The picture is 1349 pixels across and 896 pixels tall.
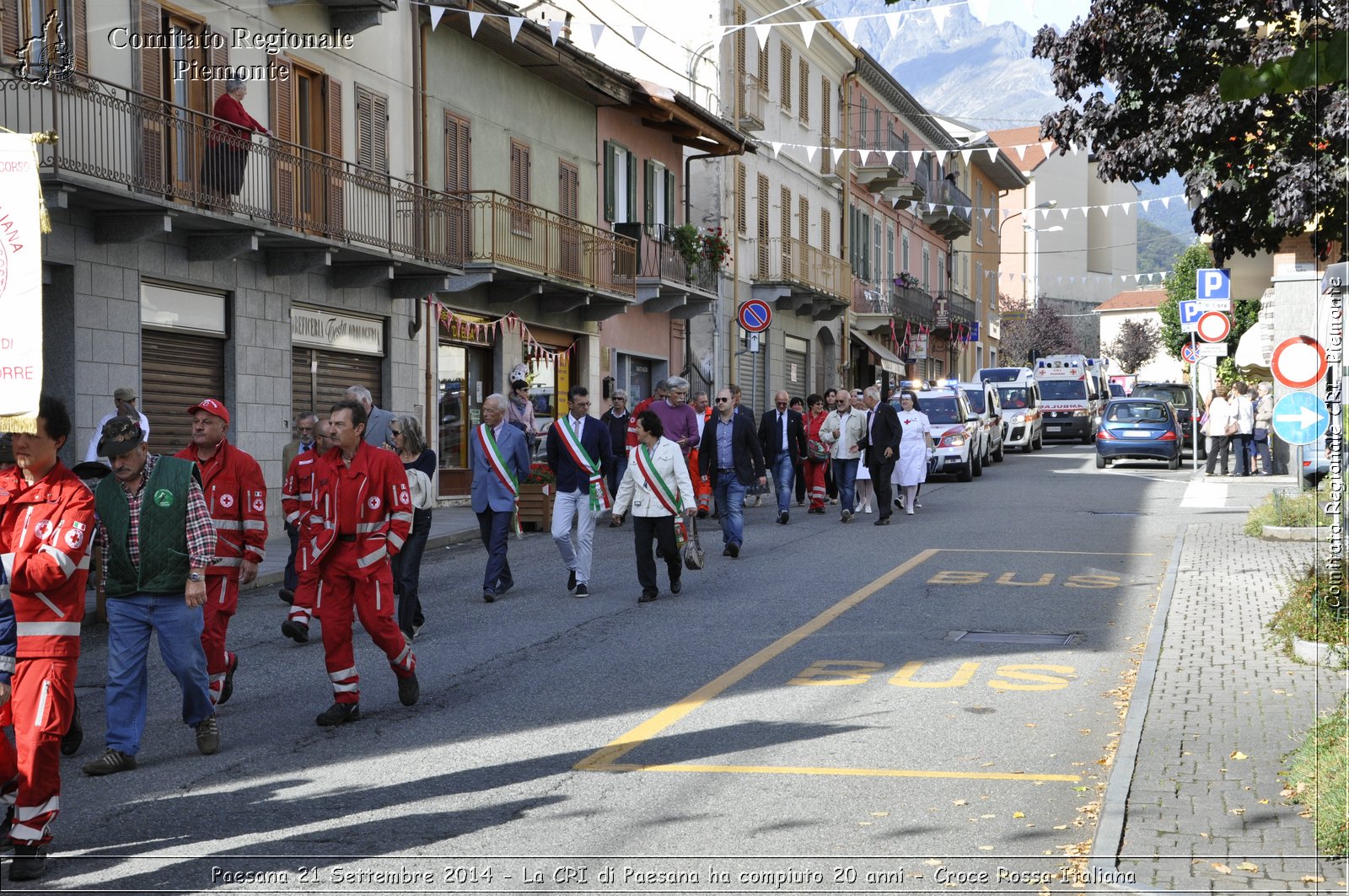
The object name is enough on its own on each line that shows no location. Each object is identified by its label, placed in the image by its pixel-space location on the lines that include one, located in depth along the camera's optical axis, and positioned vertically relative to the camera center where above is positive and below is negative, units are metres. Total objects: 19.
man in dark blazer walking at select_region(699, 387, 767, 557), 16.47 -0.65
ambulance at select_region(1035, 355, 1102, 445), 47.28 +0.11
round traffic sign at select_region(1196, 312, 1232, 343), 24.08 +1.18
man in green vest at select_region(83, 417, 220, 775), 6.96 -0.64
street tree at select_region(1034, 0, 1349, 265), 14.20 +2.72
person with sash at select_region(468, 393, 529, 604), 12.91 -0.55
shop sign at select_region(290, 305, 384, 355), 20.28 +1.09
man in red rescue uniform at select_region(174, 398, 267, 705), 8.06 -0.55
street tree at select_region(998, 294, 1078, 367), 90.88 +4.13
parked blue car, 31.73 -0.64
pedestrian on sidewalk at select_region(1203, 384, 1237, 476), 28.12 -0.40
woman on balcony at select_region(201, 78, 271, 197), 17.44 +3.05
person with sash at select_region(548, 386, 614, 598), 13.21 -0.67
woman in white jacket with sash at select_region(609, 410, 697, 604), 12.72 -0.69
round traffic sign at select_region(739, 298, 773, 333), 29.66 +1.76
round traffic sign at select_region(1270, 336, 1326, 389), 12.14 +0.32
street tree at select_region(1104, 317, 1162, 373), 102.81 +3.81
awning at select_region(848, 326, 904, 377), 47.34 +1.63
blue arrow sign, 11.69 -0.12
